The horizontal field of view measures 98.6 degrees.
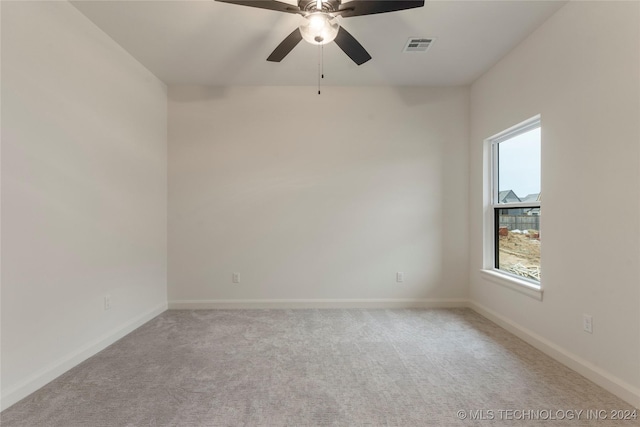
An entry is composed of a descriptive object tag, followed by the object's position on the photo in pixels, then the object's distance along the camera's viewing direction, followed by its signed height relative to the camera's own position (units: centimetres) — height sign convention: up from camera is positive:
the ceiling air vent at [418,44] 260 +161
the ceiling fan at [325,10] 169 +129
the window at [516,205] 263 +5
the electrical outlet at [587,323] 198 -83
